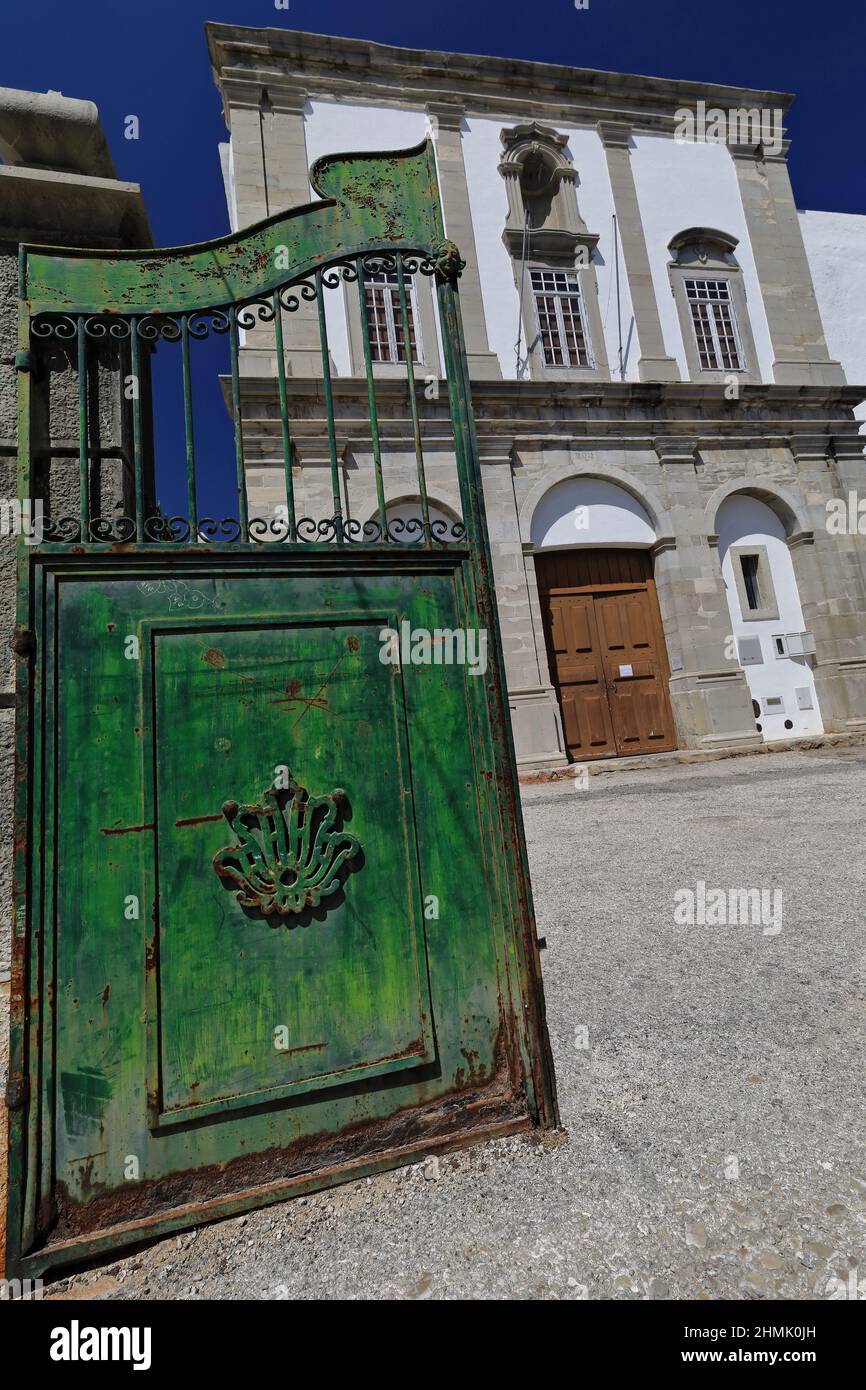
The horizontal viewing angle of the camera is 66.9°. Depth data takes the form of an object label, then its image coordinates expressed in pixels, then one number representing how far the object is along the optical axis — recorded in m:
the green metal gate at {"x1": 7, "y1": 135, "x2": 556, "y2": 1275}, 1.69
